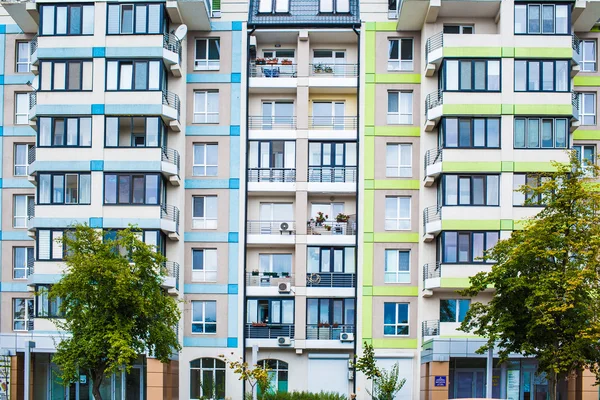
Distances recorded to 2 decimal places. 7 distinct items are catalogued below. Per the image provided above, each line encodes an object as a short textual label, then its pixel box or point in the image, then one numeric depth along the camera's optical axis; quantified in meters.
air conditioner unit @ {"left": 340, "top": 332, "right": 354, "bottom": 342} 44.56
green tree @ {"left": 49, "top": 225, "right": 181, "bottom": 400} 34.25
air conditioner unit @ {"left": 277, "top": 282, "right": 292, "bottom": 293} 44.69
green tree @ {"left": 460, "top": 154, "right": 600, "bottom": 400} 31.88
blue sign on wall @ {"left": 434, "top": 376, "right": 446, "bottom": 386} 41.18
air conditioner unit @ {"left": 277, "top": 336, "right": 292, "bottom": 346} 44.47
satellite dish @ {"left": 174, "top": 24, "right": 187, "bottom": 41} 43.88
